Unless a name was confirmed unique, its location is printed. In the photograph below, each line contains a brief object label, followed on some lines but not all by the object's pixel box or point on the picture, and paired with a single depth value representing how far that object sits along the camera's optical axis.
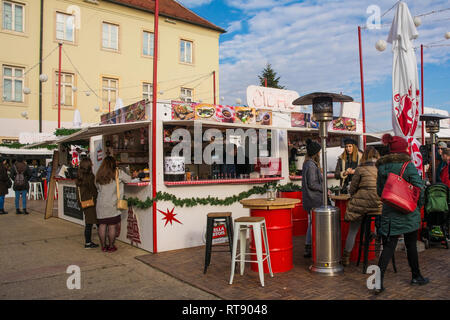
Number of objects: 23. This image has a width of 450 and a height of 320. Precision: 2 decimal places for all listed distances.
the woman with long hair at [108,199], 6.43
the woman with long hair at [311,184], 5.95
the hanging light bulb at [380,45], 8.59
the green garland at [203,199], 6.55
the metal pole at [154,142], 6.44
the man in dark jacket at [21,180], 11.59
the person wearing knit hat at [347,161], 6.80
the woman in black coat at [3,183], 11.49
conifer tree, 44.00
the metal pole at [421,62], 14.85
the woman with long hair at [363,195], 5.13
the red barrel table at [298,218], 7.69
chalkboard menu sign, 9.88
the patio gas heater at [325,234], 4.98
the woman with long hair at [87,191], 6.94
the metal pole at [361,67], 11.62
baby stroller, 6.11
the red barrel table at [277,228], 5.08
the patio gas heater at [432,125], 6.89
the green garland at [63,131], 10.82
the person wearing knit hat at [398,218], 4.25
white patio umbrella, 6.05
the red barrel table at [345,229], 5.60
